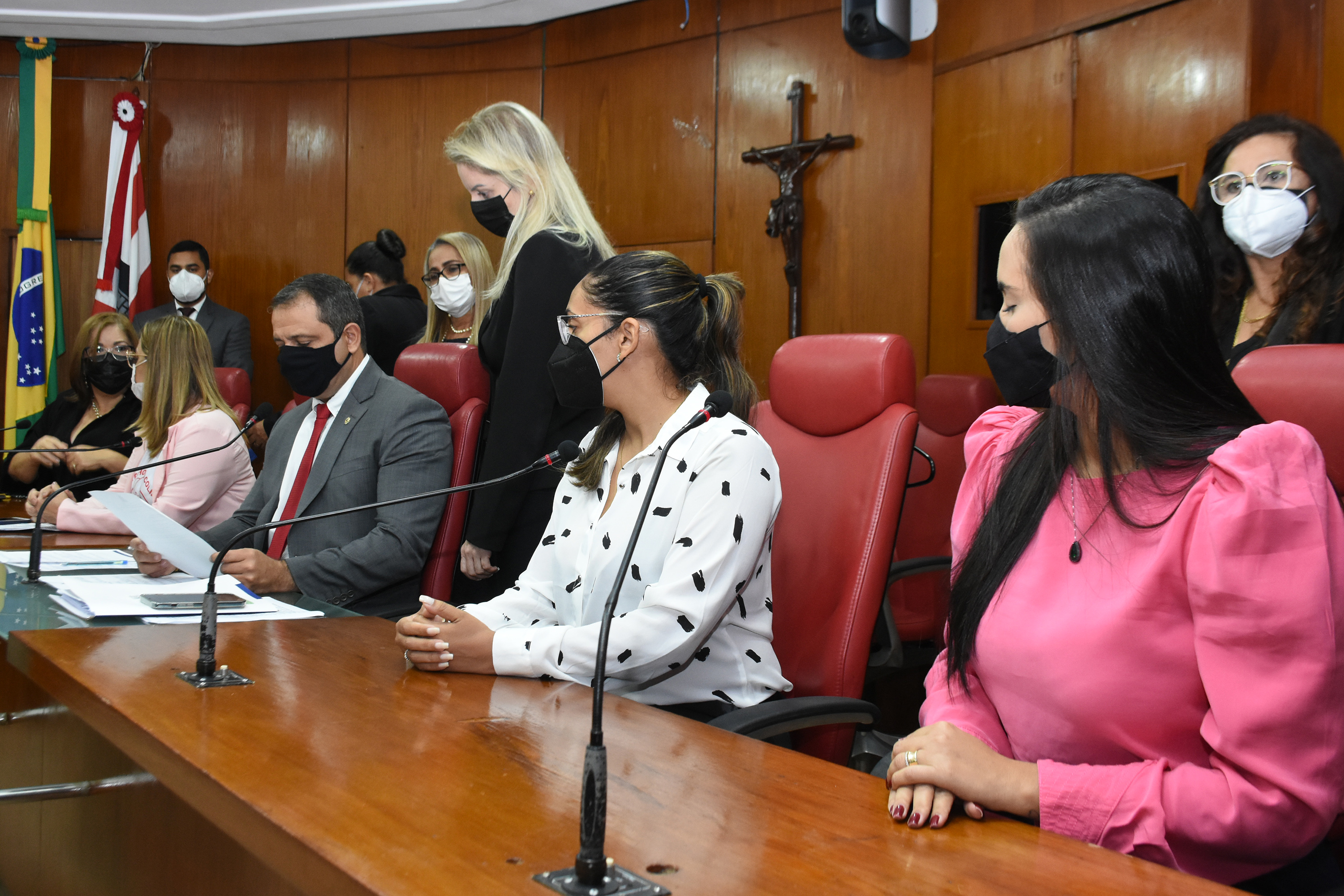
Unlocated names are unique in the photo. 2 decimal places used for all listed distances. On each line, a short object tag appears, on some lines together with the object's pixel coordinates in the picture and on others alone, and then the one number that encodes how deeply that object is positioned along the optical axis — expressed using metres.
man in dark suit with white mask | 5.55
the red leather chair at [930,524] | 2.37
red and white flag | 5.84
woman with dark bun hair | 3.69
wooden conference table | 0.81
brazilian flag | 5.84
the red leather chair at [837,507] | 1.60
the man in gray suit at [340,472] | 2.14
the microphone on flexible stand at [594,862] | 0.76
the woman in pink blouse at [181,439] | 2.79
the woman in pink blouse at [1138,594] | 0.96
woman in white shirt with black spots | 1.43
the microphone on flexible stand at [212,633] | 1.31
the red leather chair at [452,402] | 2.31
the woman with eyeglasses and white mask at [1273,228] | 1.92
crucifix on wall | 4.73
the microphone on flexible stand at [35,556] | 1.97
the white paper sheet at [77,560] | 2.14
